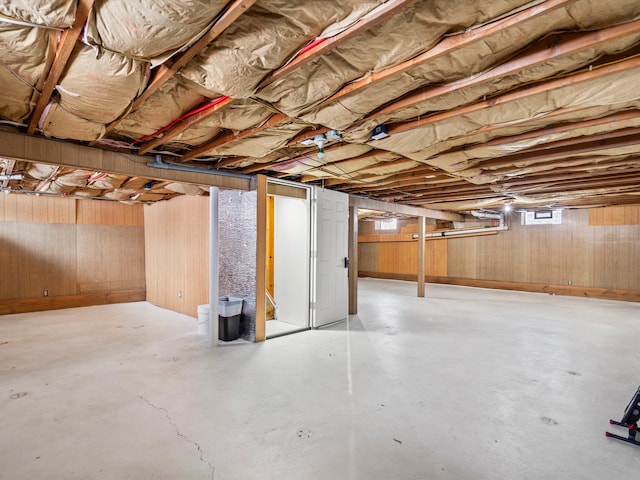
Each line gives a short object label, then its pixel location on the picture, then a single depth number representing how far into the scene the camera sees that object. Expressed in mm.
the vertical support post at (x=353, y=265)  5969
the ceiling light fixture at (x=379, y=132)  2662
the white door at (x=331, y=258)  4938
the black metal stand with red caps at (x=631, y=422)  2115
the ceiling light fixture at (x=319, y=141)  2818
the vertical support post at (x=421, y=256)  7942
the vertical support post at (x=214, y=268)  4074
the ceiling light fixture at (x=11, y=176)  4287
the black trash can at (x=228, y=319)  4113
